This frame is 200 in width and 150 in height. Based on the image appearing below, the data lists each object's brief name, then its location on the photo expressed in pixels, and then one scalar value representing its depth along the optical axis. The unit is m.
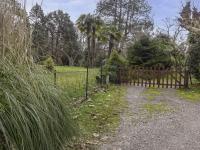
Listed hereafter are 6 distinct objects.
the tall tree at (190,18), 8.61
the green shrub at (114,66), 8.52
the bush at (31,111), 1.45
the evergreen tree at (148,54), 11.13
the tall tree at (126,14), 19.27
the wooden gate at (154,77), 8.11
